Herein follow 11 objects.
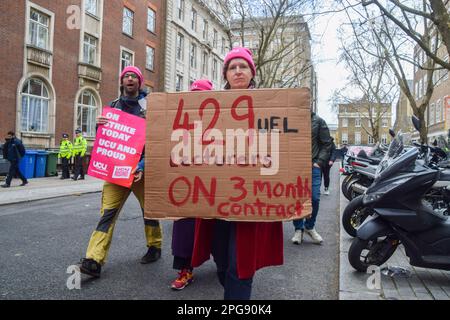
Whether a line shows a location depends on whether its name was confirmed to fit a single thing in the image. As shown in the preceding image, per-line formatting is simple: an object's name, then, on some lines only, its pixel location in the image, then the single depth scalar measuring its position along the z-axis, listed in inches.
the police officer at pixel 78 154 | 586.6
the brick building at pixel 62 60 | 631.2
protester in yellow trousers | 138.3
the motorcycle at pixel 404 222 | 141.1
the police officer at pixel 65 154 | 593.9
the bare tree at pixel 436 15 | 394.0
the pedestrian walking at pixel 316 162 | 195.5
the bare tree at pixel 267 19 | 811.4
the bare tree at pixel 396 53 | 687.1
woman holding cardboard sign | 91.0
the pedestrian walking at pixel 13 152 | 488.7
